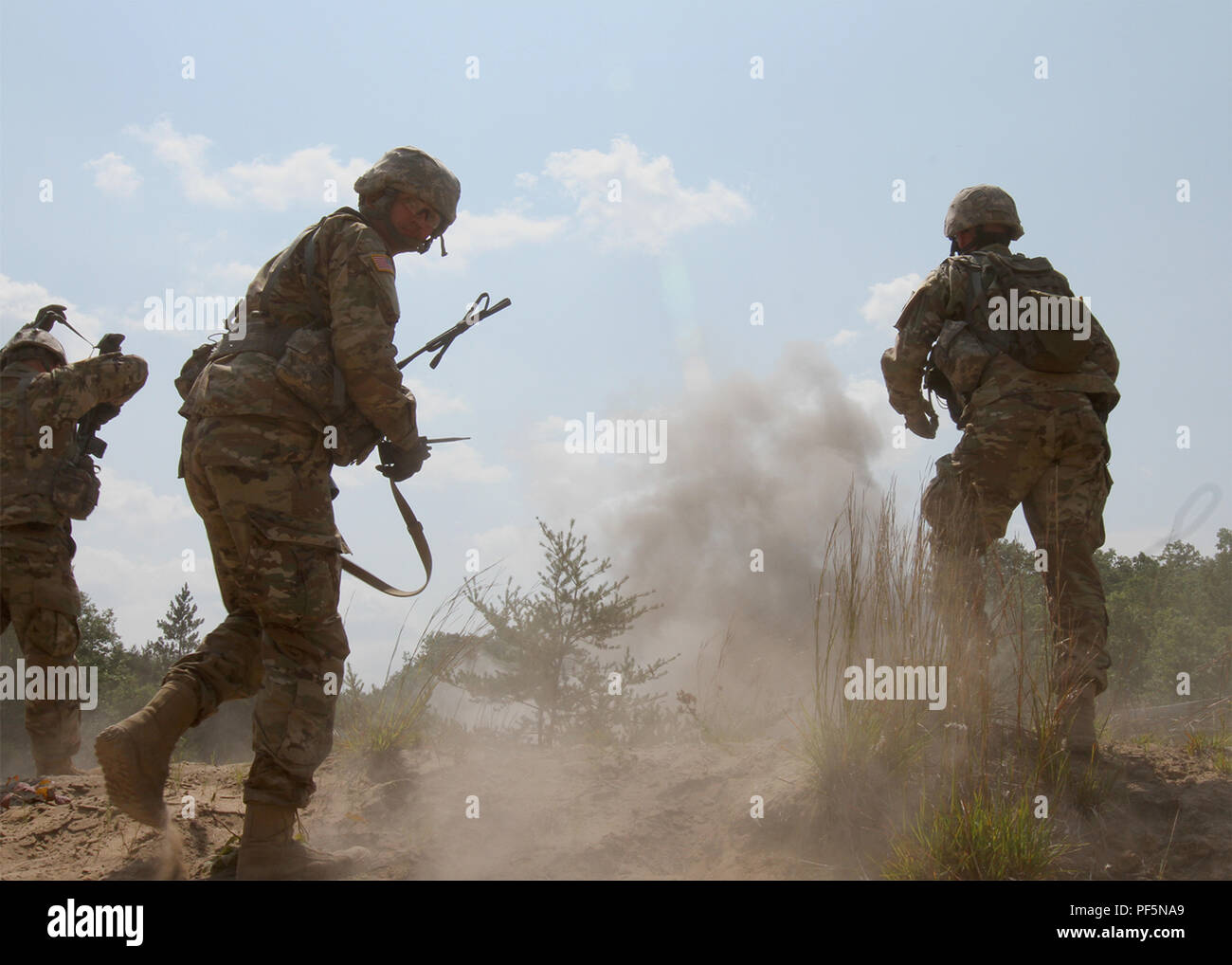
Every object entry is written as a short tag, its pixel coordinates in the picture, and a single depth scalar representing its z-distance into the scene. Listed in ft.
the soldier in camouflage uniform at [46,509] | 17.35
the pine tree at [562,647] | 24.64
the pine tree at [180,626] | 58.29
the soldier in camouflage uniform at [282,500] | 9.73
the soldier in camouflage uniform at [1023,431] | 12.48
